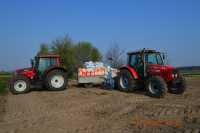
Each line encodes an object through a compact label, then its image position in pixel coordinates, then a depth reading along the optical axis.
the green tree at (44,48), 43.07
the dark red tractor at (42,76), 16.45
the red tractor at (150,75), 13.26
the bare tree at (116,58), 36.36
